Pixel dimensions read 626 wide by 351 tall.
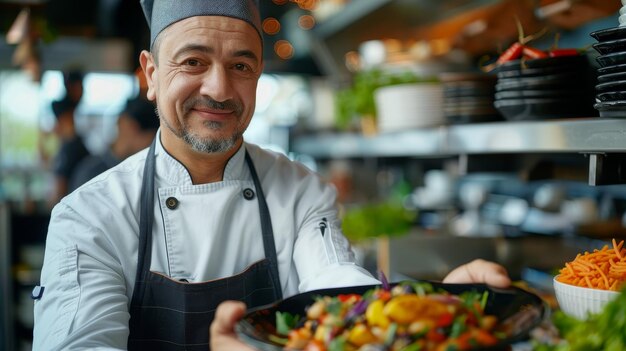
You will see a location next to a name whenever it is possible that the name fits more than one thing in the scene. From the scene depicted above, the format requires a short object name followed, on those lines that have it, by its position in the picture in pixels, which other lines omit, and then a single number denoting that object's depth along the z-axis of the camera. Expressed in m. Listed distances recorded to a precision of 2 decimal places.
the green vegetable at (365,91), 3.11
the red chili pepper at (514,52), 2.00
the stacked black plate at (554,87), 1.87
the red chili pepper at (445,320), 1.14
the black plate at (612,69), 1.46
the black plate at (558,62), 1.87
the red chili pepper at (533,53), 1.94
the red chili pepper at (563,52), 1.88
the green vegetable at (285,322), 1.26
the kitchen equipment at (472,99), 2.39
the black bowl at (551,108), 1.88
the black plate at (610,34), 1.45
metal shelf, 1.57
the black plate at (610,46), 1.46
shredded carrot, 1.40
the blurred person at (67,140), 5.96
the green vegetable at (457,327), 1.12
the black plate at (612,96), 1.48
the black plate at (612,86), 1.47
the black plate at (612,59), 1.46
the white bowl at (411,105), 2.74
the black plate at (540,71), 1.87
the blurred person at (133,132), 4.61
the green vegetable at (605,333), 1.16
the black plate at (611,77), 1.46
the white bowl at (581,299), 1.36
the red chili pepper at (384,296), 1.23
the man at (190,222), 1.64
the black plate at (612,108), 1.48
